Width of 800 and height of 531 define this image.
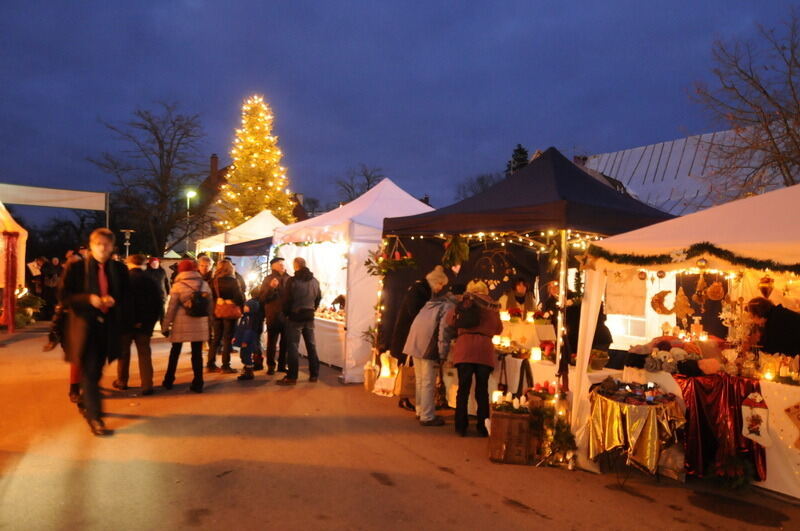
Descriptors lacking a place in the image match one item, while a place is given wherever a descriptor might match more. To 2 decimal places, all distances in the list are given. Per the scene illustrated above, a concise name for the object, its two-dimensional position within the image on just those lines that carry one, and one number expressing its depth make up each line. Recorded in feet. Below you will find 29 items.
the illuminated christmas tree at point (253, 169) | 82.07
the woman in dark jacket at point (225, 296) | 27.76
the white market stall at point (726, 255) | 14.12
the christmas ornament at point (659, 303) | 21.47
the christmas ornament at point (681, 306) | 19.20
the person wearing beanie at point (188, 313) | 23.41
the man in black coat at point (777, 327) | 17.46
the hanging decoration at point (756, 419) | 15.25
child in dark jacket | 29.09
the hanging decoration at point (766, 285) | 20.31
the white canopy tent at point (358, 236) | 28.19
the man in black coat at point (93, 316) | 16.81
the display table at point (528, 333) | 22.20
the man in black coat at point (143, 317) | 22.82
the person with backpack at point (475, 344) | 19.03
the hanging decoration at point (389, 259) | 26.96
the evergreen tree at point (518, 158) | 100.76
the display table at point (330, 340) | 31.71
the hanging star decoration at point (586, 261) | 16.71
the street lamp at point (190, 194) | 87.51
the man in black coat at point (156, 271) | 35.83
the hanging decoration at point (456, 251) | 25.67
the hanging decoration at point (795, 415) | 14.77
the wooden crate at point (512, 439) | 16.90
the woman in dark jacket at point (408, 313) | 22.58
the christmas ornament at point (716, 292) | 17.87
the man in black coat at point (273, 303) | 27.68
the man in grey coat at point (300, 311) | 26.32
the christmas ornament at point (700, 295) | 18.22
